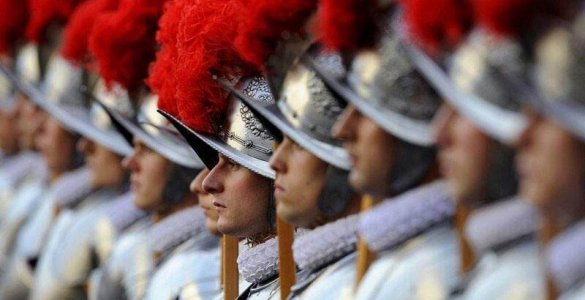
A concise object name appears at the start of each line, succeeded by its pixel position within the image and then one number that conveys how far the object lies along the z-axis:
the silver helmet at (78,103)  12.08
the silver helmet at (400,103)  6.90
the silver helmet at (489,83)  5.88
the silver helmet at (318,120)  7.85
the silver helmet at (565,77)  5.70
